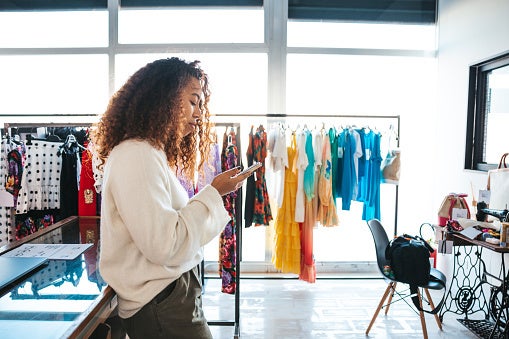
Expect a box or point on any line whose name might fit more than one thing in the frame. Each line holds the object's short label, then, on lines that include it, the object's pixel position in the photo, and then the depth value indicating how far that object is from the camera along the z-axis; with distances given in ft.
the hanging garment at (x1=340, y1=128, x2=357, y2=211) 9.93
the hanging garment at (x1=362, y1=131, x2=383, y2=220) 10.07
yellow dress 9.87
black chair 7.50
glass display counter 2.58
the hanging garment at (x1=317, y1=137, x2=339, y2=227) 9.75
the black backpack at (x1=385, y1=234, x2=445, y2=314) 7.32
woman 2.84
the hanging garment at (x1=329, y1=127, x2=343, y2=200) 9.98
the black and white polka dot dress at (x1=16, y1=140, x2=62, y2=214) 8.63
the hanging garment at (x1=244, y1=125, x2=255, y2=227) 9.80
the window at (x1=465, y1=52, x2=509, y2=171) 8.94
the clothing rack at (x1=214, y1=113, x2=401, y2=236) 10.08
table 7.65
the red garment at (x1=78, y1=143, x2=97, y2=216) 8.29
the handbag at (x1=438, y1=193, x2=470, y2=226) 8.49
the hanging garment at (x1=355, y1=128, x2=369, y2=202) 10.00
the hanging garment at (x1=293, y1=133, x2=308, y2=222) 9.62
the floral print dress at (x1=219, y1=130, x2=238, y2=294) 8.48
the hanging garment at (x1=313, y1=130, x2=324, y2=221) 9.74
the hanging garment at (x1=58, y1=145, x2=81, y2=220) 8.81
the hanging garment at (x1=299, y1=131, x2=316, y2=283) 9.75
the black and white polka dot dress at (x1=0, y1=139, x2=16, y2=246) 8.30
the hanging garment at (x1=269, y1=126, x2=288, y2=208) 9.63
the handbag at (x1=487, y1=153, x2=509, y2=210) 7.64
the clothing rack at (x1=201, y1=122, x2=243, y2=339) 7.58
